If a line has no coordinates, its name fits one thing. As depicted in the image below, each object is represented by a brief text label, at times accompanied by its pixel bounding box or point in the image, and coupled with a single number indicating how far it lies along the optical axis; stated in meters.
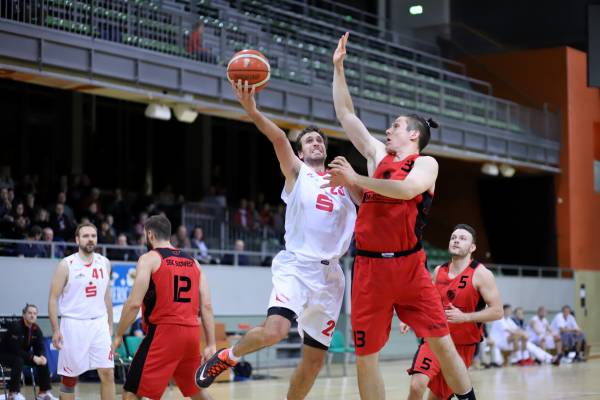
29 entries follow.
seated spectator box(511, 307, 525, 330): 22.59
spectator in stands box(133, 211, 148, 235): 18.44
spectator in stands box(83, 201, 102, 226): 17.52
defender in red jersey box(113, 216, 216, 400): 7.45
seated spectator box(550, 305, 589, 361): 23.36
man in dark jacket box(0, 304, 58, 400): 12.09
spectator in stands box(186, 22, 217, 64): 18.42
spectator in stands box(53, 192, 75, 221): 17.09
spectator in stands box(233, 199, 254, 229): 21.73
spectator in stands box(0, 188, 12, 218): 16.09
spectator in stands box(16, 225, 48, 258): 15.56
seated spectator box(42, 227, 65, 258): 15.91
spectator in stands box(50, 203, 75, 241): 16.69
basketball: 7.34
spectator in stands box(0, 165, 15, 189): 17.27
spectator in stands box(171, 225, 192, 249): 18.12
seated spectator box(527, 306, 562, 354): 23.08
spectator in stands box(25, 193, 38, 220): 16.84
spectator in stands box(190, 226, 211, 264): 18.52
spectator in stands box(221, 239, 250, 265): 19.80
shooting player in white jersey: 7.16
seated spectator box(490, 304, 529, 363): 21.53
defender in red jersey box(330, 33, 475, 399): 6.51
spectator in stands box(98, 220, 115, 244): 17.07
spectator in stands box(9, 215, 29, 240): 15.88
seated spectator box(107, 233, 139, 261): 17.12
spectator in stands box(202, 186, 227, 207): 22.33
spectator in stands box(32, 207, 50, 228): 16.52
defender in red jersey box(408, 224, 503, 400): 7.74
